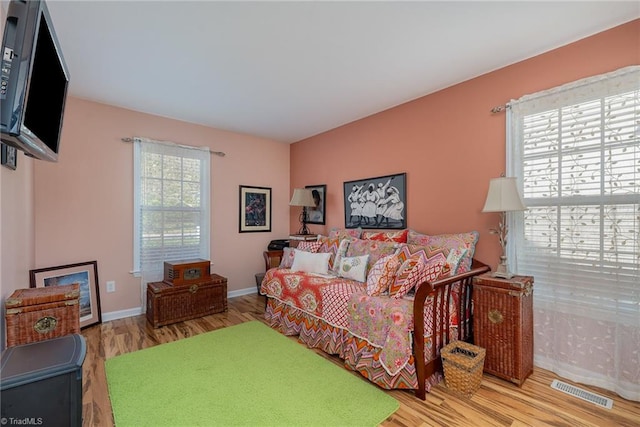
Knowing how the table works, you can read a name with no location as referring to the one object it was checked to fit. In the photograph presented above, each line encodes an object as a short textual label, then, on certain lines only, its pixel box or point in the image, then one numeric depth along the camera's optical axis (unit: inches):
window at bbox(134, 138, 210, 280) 133.0
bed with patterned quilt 73.9
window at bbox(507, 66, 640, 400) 73.0
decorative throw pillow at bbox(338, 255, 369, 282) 107.8
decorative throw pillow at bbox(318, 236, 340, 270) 126.1
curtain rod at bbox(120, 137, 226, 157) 155.2
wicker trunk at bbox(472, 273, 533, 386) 77.2
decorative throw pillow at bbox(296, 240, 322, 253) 133.6
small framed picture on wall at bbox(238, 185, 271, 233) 168.7
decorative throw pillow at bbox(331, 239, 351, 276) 120.2
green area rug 64.9
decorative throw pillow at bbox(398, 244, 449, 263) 92.7
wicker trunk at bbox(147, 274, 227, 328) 119.3
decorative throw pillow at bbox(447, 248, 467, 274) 90.5
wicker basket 72.6
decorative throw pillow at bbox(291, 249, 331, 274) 122.3
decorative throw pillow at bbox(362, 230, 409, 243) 116.0
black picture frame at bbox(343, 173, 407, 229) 125.4
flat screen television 41.1
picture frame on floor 108.5
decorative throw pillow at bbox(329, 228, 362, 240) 134.8
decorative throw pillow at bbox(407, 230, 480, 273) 93.4
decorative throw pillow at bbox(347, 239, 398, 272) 110.0
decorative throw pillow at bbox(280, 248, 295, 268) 133.2
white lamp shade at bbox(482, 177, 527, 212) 81.9
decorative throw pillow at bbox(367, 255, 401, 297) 88.8
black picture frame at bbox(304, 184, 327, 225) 165.6
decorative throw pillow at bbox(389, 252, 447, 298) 84.2
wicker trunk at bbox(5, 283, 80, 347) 65.2
